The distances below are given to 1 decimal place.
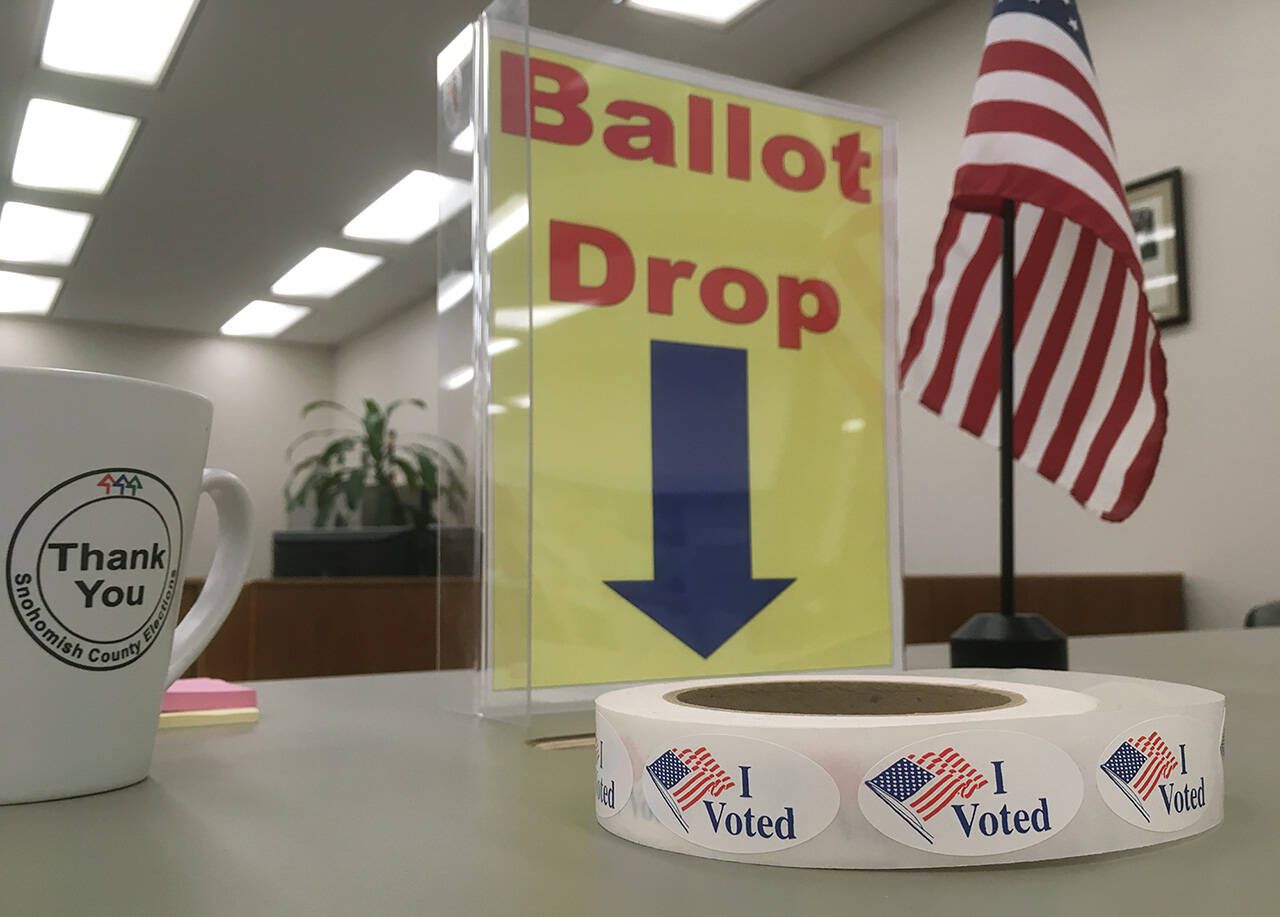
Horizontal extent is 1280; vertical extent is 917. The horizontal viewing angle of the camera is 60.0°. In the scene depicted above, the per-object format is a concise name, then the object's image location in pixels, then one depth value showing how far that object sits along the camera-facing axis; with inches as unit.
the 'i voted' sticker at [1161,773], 9.9
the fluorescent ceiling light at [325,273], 260.7
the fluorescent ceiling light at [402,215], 215.9
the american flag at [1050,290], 36.1
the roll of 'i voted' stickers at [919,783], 9.5
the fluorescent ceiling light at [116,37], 146.1
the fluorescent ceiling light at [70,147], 179.3
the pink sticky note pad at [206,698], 19.8
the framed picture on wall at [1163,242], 115.2
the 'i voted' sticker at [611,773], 10.8
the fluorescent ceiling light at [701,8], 143.6
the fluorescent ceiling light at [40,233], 224.8
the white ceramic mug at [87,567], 12.1
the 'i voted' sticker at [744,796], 9.6
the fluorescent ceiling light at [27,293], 276.4
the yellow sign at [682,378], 21.0
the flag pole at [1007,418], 28.8
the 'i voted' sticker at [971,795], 9.4
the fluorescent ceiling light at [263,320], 307.1
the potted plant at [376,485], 252.5
